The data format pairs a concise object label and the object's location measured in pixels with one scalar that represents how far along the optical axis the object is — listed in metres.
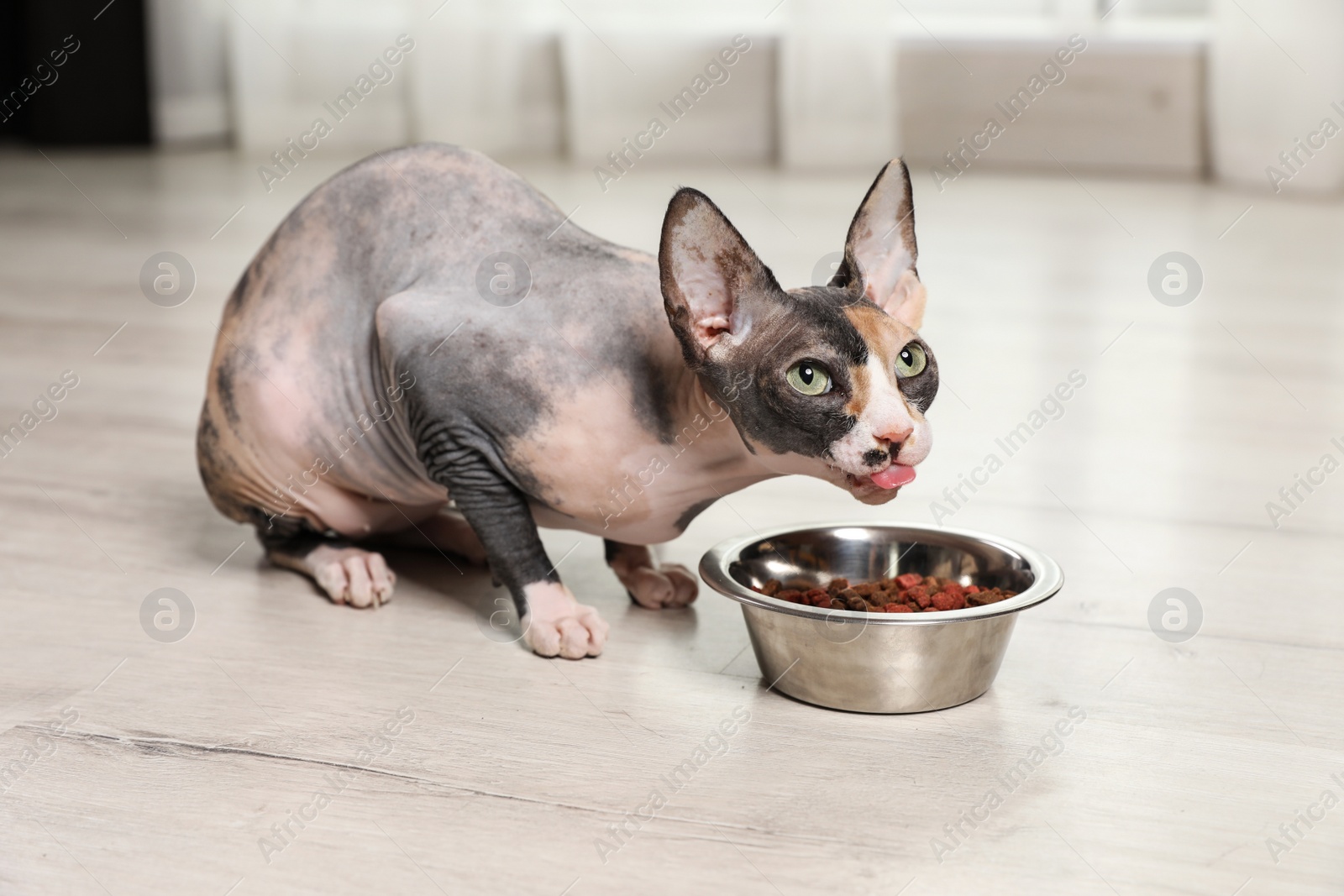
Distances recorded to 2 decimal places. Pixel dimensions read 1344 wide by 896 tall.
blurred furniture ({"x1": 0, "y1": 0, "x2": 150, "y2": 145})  5.71
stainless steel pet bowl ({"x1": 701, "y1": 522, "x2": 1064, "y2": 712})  1.40
